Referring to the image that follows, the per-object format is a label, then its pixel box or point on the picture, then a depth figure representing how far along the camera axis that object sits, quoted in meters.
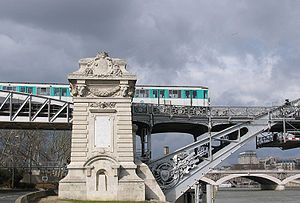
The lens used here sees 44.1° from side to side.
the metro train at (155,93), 40.25
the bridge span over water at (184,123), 30.06
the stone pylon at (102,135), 22.92
